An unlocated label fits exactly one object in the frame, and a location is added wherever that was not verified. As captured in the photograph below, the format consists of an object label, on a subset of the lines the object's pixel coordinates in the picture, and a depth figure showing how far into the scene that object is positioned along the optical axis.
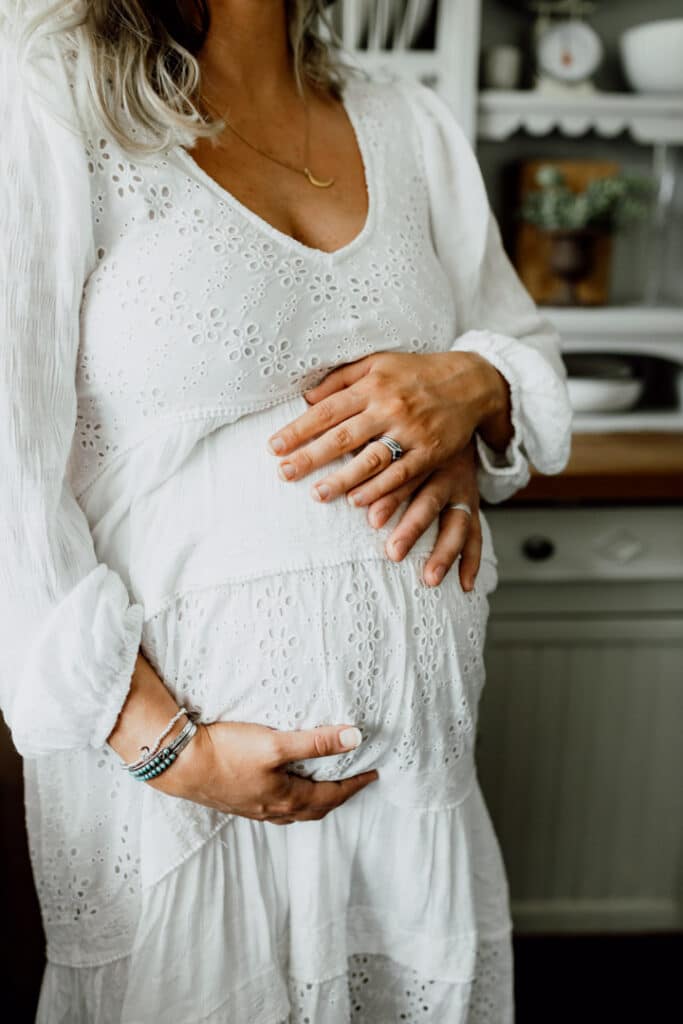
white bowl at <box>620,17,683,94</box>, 1.60
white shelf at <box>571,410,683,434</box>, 1.57
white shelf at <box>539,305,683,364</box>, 1.65
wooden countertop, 1.36
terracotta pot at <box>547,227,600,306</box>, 1.72
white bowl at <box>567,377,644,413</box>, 1.61
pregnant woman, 0.72
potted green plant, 1.70
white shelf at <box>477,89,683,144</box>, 1.61
